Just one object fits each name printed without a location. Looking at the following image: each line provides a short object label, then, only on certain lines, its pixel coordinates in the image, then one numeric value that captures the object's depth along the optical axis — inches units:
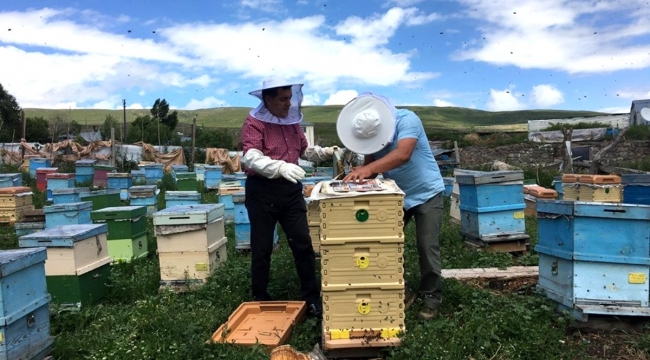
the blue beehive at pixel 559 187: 365.2
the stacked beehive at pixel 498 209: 231.0
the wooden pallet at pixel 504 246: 232.7
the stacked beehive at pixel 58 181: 468.8
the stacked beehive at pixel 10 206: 365.1
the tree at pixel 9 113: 1360.7
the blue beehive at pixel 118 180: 495.5
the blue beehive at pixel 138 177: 610.5
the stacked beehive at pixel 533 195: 316.8
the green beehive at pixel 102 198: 310.7
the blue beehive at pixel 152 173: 622.8
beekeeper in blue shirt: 137.3
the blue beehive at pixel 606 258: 134.0
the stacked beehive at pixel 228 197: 336.2
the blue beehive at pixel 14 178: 431.3
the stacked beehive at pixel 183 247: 178.7
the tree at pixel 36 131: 1312.7
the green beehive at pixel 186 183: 455.5
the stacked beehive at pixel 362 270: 119.1
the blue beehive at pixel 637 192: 229.5
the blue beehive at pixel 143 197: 356.2
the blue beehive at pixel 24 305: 113.0
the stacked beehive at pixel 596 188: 301.1
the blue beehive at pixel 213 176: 602.5
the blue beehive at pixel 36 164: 663.1
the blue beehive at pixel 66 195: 359.3
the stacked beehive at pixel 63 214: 243.9
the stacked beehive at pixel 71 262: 154.3
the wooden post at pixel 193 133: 857.4
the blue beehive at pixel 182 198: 305.3
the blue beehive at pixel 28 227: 259.6
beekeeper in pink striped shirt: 146.2
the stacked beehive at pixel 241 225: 251.1
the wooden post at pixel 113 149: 763.3
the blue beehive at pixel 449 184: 387.2
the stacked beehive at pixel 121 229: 211.5
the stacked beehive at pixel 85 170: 589.9
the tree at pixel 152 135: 1143.0
